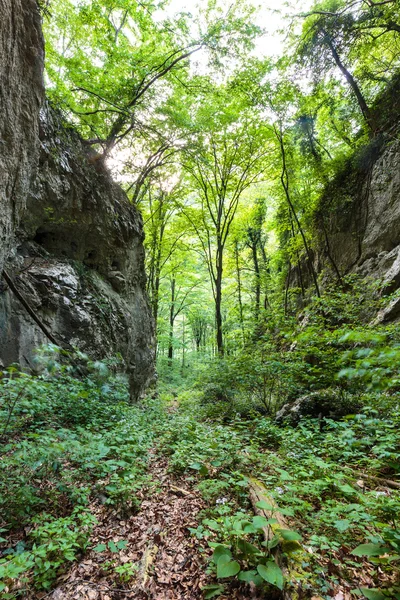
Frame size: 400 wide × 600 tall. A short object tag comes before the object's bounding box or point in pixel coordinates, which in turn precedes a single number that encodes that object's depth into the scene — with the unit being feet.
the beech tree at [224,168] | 37.17
